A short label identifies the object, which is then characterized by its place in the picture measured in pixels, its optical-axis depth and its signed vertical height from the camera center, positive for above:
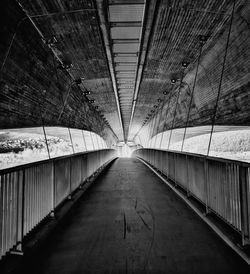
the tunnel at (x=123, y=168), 2.49 -0.18
